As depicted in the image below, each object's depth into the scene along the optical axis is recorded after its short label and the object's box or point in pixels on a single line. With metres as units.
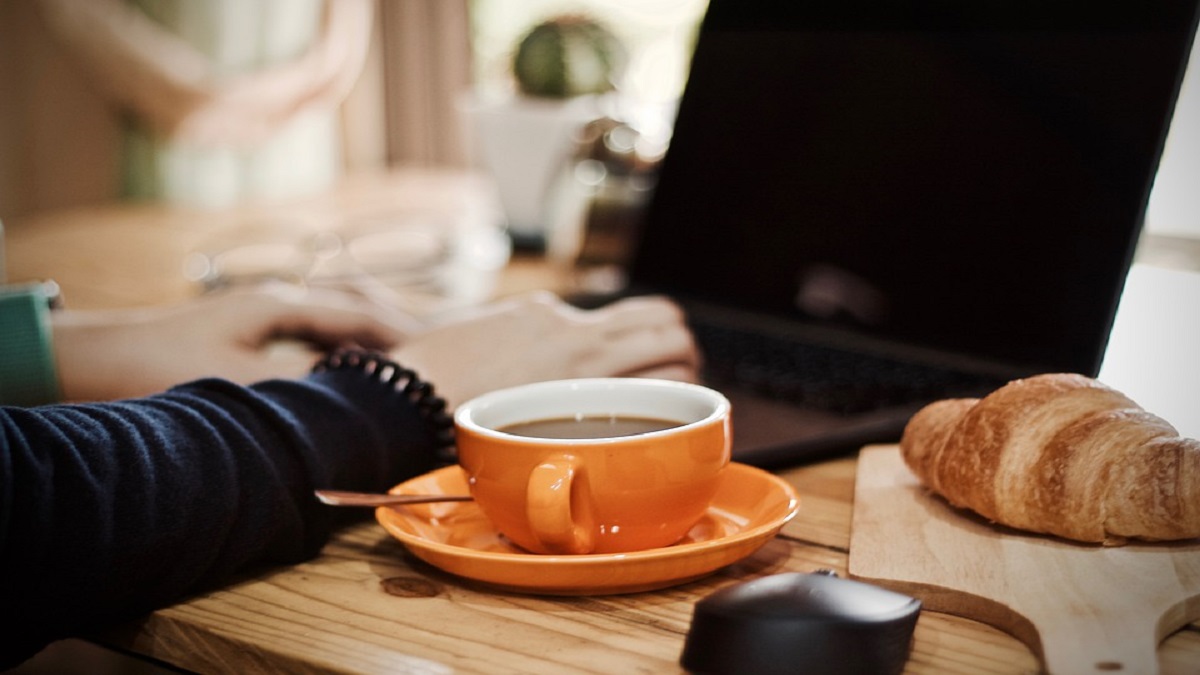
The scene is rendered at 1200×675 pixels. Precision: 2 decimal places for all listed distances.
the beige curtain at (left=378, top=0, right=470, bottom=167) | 2.94
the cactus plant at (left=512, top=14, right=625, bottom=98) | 1.32
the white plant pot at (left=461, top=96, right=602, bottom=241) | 1.31
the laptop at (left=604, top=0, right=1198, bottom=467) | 0.68
